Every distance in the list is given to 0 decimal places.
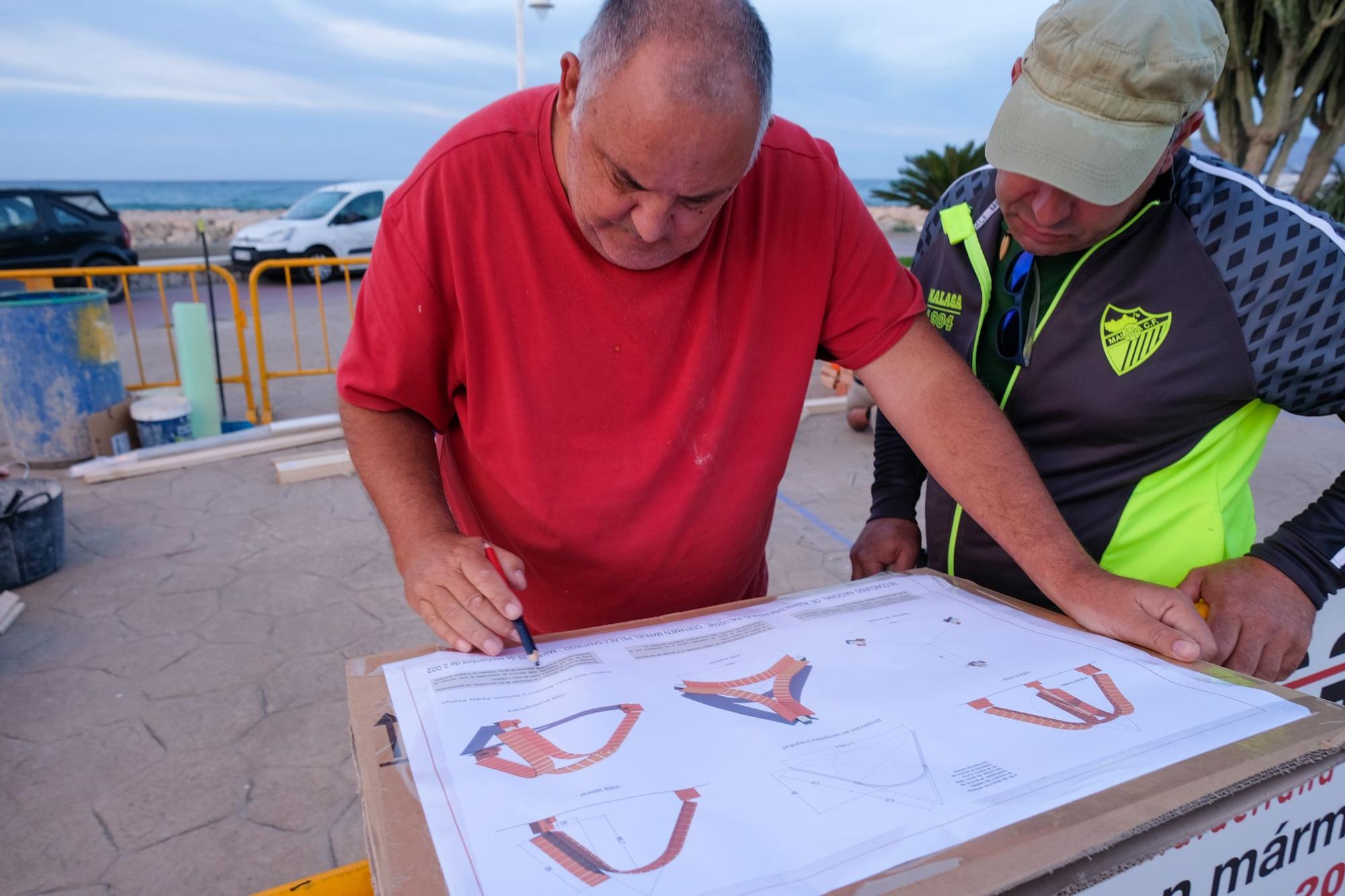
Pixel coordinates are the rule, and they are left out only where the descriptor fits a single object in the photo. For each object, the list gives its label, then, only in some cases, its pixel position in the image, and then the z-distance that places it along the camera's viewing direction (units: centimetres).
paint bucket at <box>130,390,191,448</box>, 529
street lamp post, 946
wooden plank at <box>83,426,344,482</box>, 499
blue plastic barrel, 502
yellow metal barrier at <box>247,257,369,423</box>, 582
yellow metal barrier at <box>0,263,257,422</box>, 536
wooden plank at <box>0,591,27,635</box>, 336
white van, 1291
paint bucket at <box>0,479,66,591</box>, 358
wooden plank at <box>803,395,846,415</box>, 645
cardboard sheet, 69
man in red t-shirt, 111
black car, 1016
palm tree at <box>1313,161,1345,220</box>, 1085
